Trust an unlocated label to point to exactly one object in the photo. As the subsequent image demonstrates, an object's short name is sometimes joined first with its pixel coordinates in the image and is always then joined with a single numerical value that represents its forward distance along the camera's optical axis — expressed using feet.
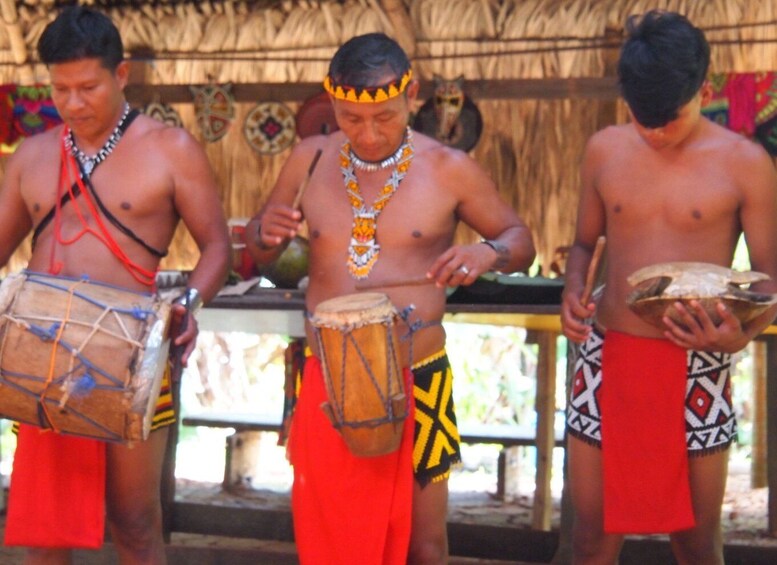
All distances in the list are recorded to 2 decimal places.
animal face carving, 20.74
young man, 12.86
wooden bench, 21.89
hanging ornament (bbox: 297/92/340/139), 21.67
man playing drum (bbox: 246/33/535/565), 12.85
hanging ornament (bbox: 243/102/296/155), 22.33
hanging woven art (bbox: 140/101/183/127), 22.77
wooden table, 18.11
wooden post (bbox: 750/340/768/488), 21.95
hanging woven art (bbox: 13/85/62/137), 23.29
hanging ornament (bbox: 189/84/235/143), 22.30
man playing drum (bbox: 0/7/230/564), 13.15
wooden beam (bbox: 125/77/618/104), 20.64
